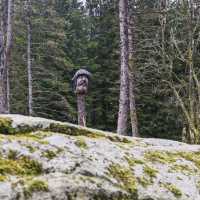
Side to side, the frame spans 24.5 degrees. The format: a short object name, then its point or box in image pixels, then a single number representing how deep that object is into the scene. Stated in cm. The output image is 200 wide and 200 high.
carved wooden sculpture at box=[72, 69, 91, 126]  1091
